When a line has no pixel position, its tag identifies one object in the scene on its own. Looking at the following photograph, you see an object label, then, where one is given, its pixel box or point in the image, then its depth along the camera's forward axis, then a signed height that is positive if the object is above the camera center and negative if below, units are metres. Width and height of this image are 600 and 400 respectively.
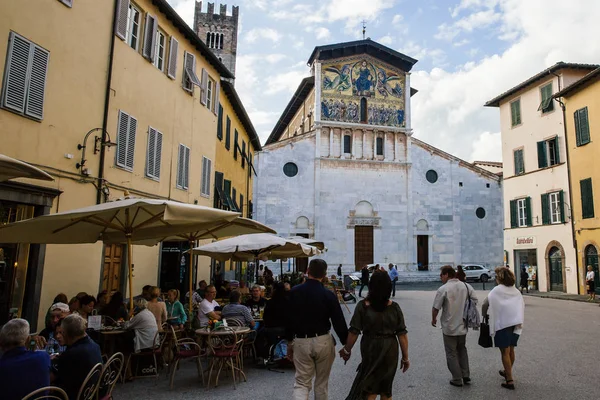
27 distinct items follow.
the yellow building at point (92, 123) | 8.28 +3.00
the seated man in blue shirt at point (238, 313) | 7.74 -0.88
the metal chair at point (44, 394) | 3.46 -1.06
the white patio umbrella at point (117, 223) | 6.14 +0.52
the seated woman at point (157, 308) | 7.78 -0.82
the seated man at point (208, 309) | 8.23 -0.89
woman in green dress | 4.40 -0.73
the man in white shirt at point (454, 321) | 6.27 -0.75
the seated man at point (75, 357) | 4.05 -0.88
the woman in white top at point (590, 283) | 19.28 -0.63
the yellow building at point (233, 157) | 19.36 +5.07
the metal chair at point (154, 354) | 6.68 -1.37
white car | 33.31 -0.46
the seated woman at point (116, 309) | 7.74 -0.85
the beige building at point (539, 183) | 23.58 +4.54
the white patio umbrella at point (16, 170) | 4.12 +0.78
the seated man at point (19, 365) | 3.58 -0.85
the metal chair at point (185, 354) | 6.50 -1.34
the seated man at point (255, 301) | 9.89 -0.85
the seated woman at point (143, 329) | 6.65 -1.01
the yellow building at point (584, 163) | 21.30 +4.95
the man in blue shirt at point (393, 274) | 21.58 -0.48
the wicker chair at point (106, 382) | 4.26 -1.17
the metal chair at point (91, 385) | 3.96 -1.10
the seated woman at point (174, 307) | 8.77 -0.92
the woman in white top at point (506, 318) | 6.19 -0.69
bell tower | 52.97 +26.02
